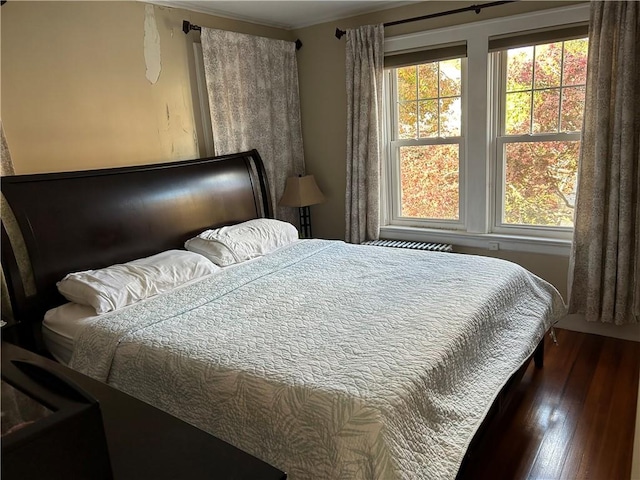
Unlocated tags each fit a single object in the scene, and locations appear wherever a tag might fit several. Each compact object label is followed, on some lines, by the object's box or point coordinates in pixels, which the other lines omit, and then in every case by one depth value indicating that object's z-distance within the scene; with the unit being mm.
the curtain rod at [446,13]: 3130
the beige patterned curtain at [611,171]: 2713
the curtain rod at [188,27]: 3235
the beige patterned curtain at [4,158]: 2376
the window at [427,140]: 3551
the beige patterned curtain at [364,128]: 3625
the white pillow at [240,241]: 2934
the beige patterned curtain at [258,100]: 3453
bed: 1482
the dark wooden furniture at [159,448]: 994
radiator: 3611
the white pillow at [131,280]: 2273
